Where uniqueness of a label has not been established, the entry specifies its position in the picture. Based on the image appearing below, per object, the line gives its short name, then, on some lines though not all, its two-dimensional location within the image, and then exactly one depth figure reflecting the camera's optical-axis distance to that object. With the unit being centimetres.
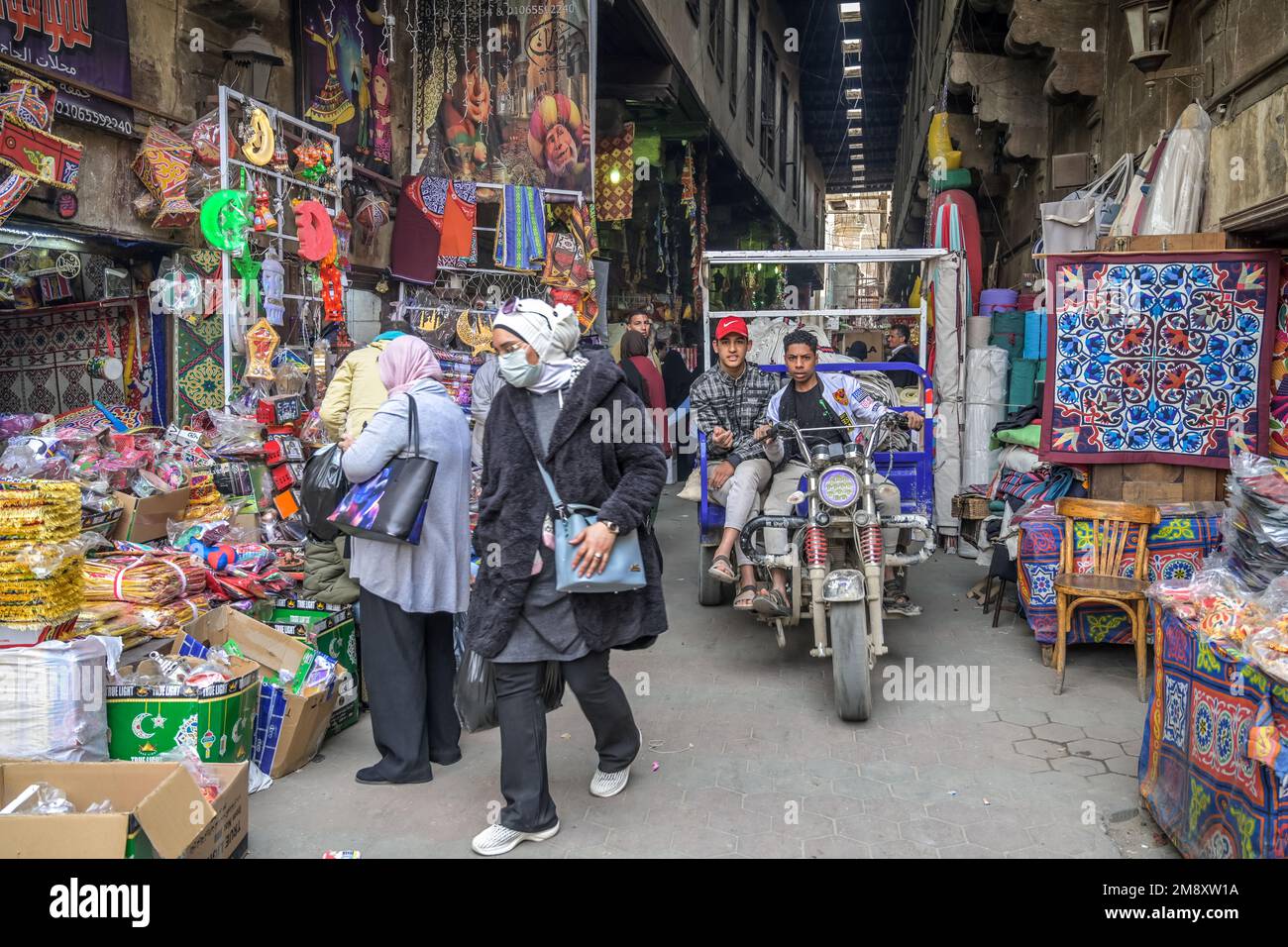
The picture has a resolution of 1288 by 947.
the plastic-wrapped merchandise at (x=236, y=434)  597
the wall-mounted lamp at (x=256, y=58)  636
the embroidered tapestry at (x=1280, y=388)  493
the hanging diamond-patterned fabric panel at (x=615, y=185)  1132
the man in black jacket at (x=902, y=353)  1214
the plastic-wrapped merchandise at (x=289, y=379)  648
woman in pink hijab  384
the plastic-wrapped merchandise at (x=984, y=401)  905
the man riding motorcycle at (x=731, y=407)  580
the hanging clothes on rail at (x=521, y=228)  888
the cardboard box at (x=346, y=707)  450
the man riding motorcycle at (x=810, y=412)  562
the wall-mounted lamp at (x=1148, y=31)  569
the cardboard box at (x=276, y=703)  395
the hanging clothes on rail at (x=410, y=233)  885
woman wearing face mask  331
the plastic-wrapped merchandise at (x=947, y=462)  904
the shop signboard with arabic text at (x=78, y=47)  503
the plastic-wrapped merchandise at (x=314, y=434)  645
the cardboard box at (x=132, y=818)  264
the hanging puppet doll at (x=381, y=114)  854
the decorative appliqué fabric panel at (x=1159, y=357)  505
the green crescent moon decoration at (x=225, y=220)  601
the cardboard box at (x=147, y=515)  493
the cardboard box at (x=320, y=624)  449
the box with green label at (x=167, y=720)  353
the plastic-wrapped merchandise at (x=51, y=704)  331
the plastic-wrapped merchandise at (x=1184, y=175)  547
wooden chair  495
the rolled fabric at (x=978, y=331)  920
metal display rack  610
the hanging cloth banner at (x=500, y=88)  889
